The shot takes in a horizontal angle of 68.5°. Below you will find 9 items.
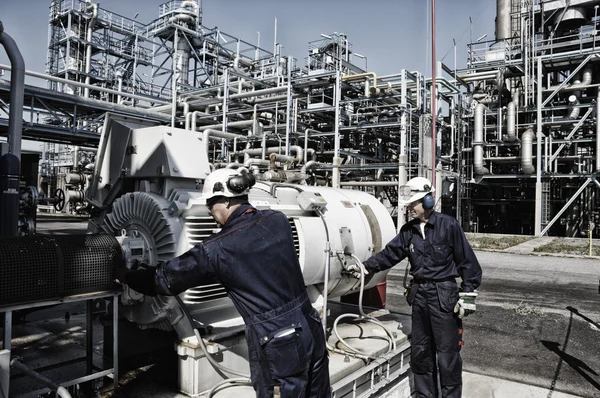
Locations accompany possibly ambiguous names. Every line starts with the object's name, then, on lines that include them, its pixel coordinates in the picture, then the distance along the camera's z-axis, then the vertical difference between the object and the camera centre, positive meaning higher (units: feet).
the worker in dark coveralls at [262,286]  6.46 -1.25
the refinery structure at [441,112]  48.83 +11.14
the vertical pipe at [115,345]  8.46 -2.77
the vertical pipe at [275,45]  75.76 +27.37
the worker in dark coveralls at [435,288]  10.21 -1.98
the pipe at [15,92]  13.50 +3.40
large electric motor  9.09 -0.30
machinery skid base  8.77 -3.67
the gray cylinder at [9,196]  11.62 +0.14
